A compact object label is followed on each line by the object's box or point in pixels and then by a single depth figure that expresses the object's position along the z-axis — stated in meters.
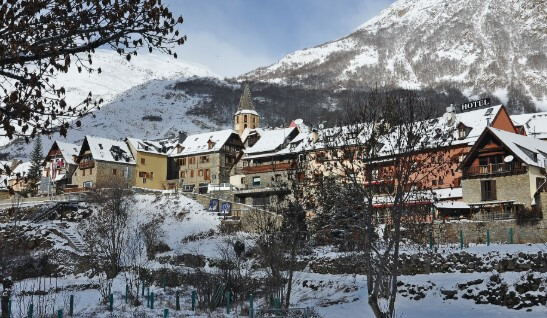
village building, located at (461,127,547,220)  45.00
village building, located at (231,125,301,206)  68.88
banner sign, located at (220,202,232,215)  57.72
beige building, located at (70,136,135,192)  76.25
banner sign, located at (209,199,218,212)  60.59
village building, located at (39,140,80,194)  80.33
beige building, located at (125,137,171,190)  81.94
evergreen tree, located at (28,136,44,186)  96.75
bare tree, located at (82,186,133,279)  38.69
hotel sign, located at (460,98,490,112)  66.38
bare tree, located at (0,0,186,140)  7.64
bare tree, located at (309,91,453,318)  19.39
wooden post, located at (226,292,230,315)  28.33
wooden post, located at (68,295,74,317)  26.36
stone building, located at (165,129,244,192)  81.38
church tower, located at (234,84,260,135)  108.50
